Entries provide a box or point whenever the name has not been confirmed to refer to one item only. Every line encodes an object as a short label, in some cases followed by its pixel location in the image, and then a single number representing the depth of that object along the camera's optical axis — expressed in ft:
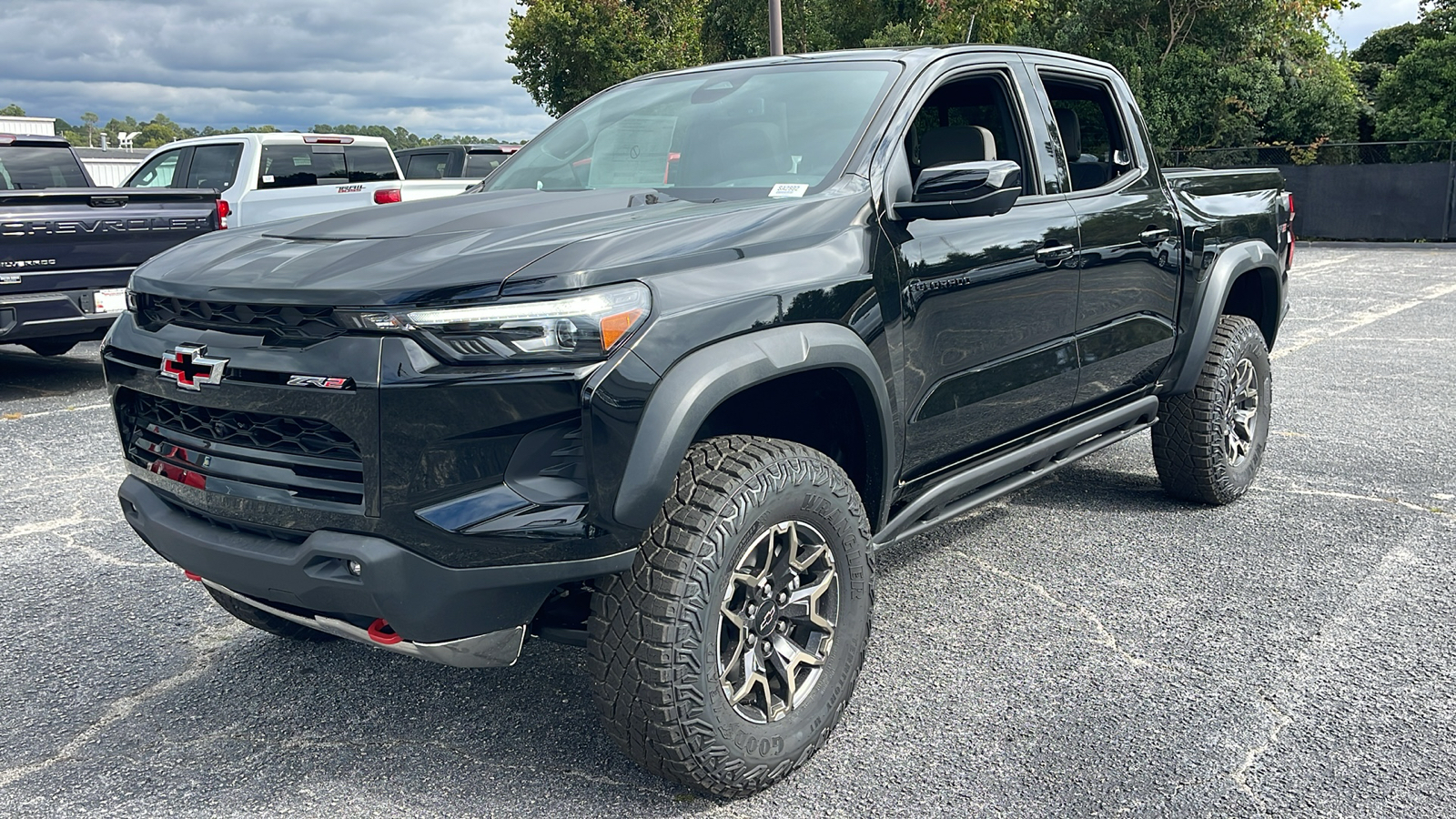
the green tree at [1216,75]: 82.28
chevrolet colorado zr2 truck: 7.89
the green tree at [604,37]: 104.99
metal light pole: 53.11
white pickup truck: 39.22
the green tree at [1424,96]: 75.82
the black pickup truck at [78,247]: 23.91
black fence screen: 70.23
